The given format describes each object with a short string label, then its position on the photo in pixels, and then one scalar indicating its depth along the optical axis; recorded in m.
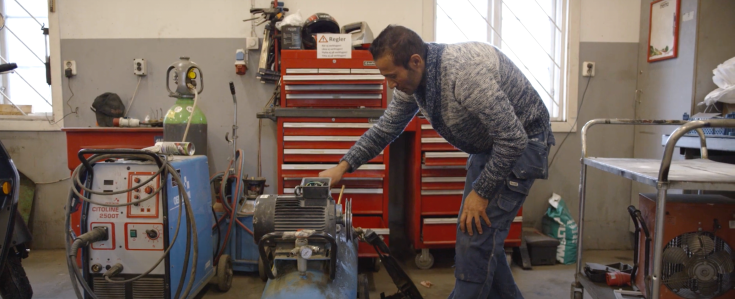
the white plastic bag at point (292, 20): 2.80
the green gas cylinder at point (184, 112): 2.50
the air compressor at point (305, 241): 1.31
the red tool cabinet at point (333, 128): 2.55
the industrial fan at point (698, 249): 1.58
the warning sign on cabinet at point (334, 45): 2.53
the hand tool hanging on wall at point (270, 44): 2.88
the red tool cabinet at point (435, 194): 2.66
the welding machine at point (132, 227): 1.80
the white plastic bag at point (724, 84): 2.34
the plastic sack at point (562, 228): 2.93
